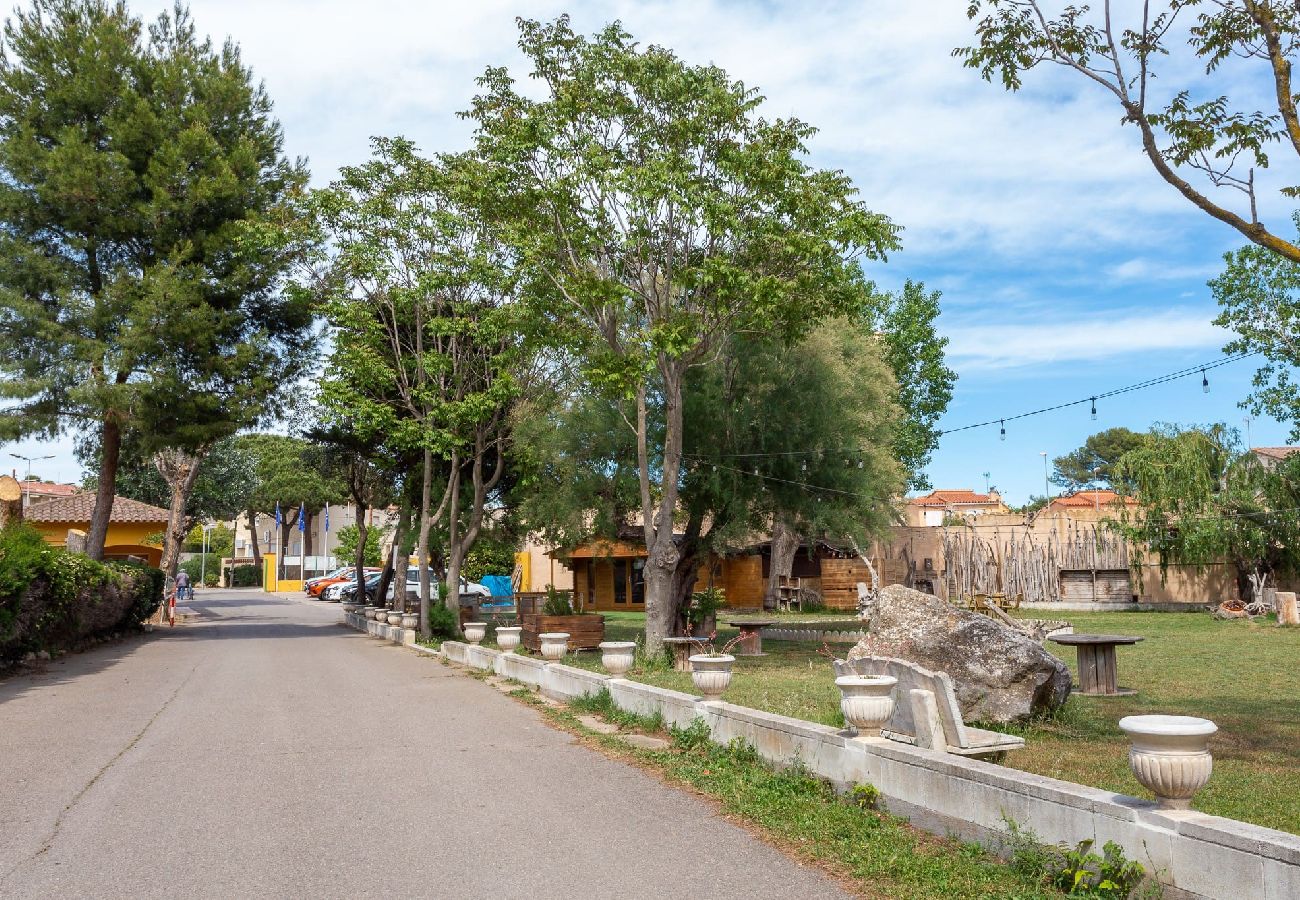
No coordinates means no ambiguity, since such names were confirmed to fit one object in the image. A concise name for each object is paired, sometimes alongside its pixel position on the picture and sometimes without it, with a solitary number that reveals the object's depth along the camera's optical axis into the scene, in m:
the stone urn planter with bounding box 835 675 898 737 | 7.25
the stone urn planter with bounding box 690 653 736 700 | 9.74
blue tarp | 55.31
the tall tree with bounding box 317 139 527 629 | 24.22
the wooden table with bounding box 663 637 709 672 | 17.44
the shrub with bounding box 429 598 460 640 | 28.09
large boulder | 10.00
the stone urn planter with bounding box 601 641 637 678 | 13.00
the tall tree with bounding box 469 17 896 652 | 16.72
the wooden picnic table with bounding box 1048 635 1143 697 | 12.81
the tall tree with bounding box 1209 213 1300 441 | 29.38
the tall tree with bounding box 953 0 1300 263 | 8.32
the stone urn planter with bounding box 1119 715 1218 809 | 4.77
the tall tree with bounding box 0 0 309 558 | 25.75
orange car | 64.94
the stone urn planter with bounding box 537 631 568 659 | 15.31
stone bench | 7.14
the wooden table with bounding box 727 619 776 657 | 20.06
